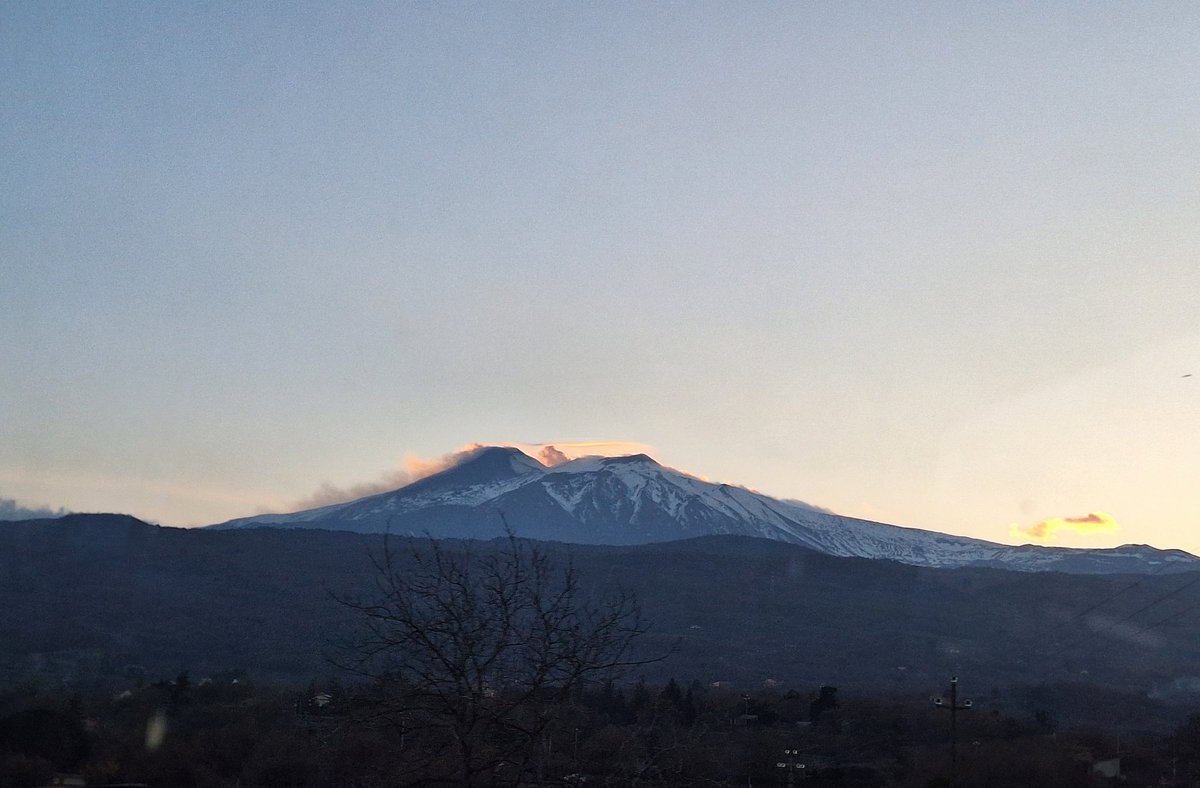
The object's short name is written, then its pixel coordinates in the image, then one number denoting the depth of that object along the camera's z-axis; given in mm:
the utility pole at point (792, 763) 45062
